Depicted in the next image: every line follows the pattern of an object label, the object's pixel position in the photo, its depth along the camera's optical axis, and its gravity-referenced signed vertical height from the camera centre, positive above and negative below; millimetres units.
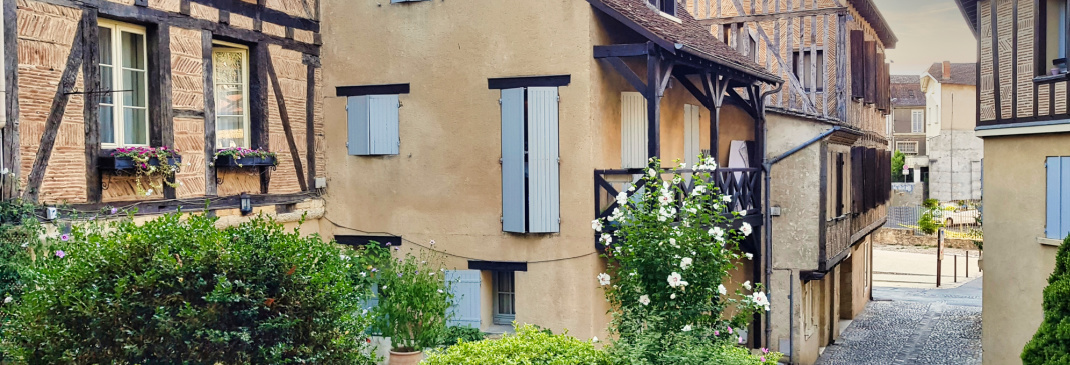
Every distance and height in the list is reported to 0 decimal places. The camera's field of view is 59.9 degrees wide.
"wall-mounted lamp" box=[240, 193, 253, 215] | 10516 -389
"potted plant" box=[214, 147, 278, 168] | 10203 +160
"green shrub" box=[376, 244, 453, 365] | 9969 -1553
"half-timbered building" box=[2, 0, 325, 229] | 8289 +740
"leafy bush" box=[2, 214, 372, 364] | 5797 -822
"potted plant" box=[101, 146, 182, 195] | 8851 +84
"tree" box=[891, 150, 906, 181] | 55906 +206
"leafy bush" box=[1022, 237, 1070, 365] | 8672 -1528
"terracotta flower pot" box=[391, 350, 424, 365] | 9828 -1993
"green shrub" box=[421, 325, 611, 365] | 7574 -1529
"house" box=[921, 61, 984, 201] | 50250 +1157
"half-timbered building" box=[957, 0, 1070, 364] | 11250 +102
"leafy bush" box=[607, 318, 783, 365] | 7332 -1471
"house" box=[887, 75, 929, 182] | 59312 +2676
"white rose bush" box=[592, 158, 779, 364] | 7691 -956
